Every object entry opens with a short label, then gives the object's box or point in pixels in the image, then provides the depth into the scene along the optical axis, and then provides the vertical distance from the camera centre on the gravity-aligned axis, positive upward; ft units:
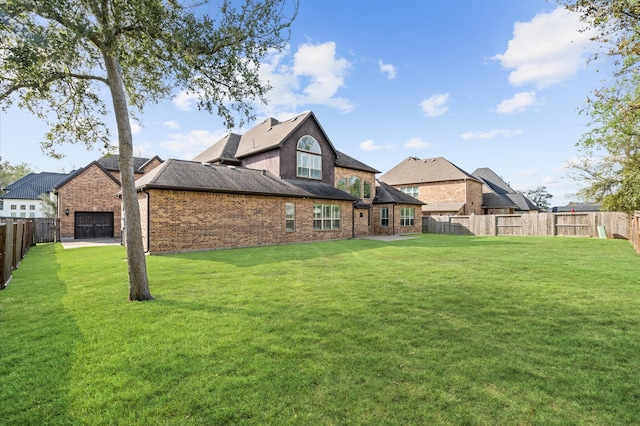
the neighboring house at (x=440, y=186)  113.19 +11.58
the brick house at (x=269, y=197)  46.16 +3.96
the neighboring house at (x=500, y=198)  126.11 +7.20
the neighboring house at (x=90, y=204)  74.49 +3.82
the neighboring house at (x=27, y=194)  133.08 +11.19
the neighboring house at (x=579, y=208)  207.96 +3.62
